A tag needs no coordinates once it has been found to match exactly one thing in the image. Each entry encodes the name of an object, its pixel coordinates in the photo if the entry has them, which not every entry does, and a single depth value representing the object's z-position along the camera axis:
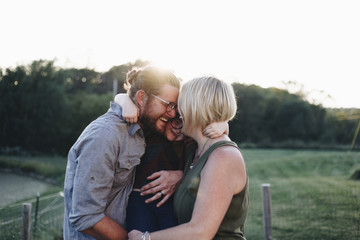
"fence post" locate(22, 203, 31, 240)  5.59
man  2.24
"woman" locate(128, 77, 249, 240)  2.08
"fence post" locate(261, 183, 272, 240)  6.46
